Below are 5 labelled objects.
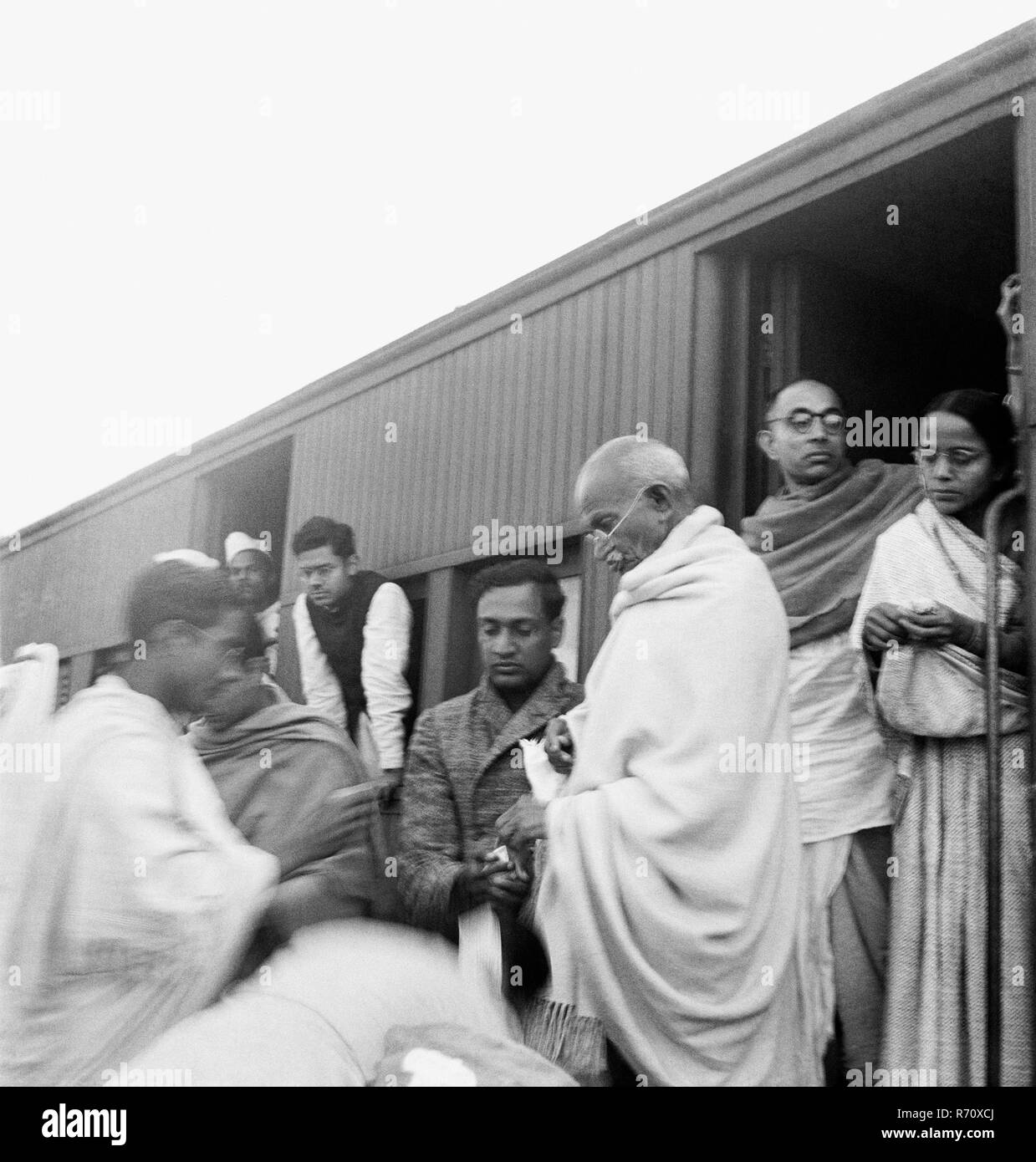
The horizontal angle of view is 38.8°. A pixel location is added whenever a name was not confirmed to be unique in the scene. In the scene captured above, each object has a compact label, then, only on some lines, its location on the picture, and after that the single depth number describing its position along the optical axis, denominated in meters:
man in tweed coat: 4.42
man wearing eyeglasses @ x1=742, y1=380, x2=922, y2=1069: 4.01
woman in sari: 3.77
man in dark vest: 4.83
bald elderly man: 3.92
